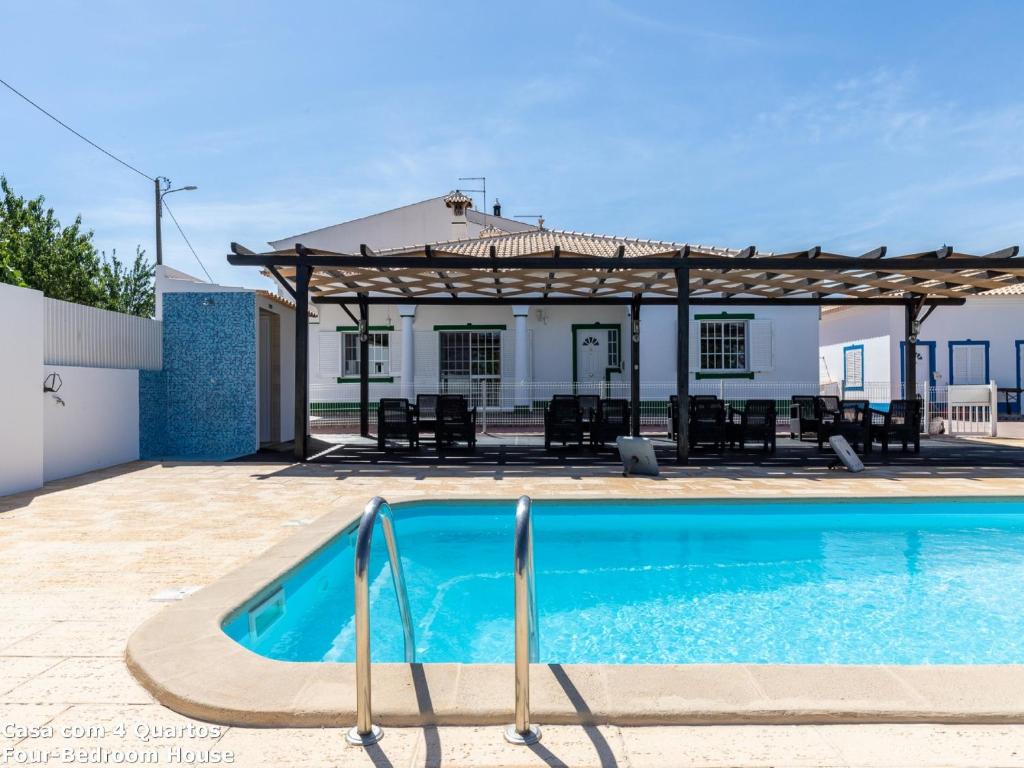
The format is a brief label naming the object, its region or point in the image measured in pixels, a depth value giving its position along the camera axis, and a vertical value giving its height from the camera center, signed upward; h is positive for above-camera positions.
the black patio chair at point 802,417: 12.71 -0.65
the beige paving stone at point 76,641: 3.16 -1.24
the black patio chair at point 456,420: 11.73 -0.57
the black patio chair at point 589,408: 12.08 -0.40
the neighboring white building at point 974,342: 22.11 +1.45
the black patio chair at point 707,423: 11.54 -0.63
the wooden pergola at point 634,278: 10.18 +1.96
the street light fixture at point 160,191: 30.27 +8.98
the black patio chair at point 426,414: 11.83 -0.47
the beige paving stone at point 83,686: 2.68 -1.24
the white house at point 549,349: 19.03 +1.12
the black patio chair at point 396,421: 11.86 -0.60
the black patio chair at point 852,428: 11.37 -0.72
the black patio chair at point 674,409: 11.89 -0.45
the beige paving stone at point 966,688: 2.54 -1.21
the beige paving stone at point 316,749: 2.24 -1.25
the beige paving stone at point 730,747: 2.23 -1.26
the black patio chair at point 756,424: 11.52 -0.66
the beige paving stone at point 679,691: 2.54 -1.22
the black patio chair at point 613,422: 11.69 -0.62
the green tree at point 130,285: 35.59 +5.66
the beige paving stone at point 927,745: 2.22 -1.25
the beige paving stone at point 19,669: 2.82 -1.24
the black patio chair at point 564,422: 11.73 -0.61
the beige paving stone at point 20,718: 2.38 -1.24
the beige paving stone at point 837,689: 2.56 -1.22
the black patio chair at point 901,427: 11.51 -0.71
